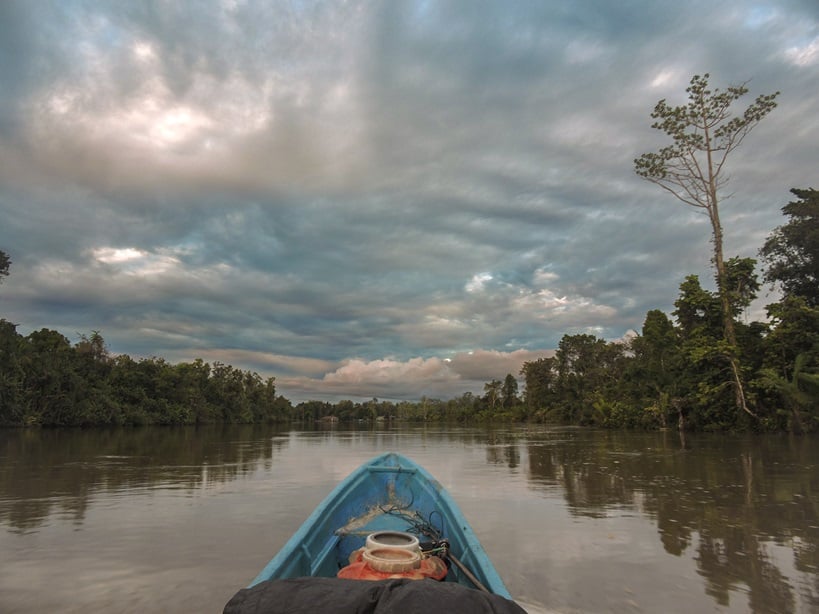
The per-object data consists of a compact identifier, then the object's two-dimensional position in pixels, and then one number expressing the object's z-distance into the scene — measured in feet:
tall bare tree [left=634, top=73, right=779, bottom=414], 72.74
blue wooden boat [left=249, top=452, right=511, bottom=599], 10.53
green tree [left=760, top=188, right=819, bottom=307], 74.28
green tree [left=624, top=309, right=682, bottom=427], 92.22
